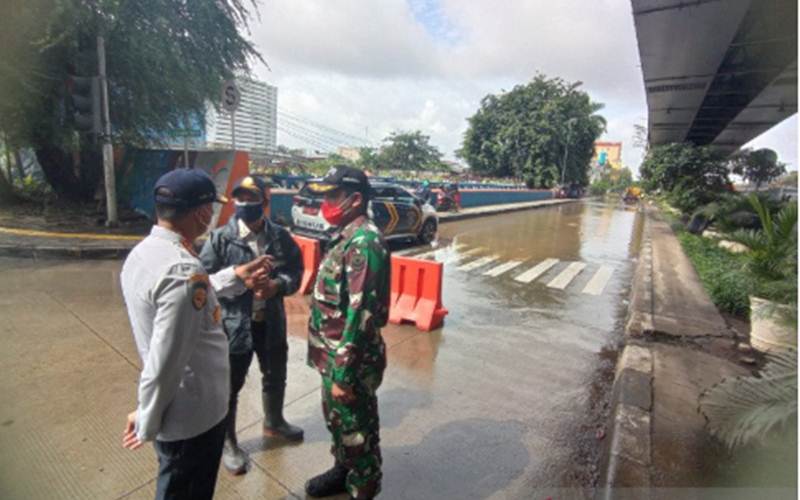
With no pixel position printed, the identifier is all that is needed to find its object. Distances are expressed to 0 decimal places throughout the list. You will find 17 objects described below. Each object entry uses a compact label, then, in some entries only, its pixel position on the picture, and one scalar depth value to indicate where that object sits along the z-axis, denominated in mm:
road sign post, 7770
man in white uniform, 1404
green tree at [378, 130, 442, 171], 65625
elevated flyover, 6250
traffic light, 8117
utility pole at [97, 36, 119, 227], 8570
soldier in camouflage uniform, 1969
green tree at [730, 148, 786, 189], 16453
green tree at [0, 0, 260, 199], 8688
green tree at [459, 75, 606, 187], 41000
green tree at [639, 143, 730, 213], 15016
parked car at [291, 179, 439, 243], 8312
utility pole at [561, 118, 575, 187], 40538
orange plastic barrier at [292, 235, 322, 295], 6559
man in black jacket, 2473
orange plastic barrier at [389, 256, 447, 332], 5281
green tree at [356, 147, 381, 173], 60212
